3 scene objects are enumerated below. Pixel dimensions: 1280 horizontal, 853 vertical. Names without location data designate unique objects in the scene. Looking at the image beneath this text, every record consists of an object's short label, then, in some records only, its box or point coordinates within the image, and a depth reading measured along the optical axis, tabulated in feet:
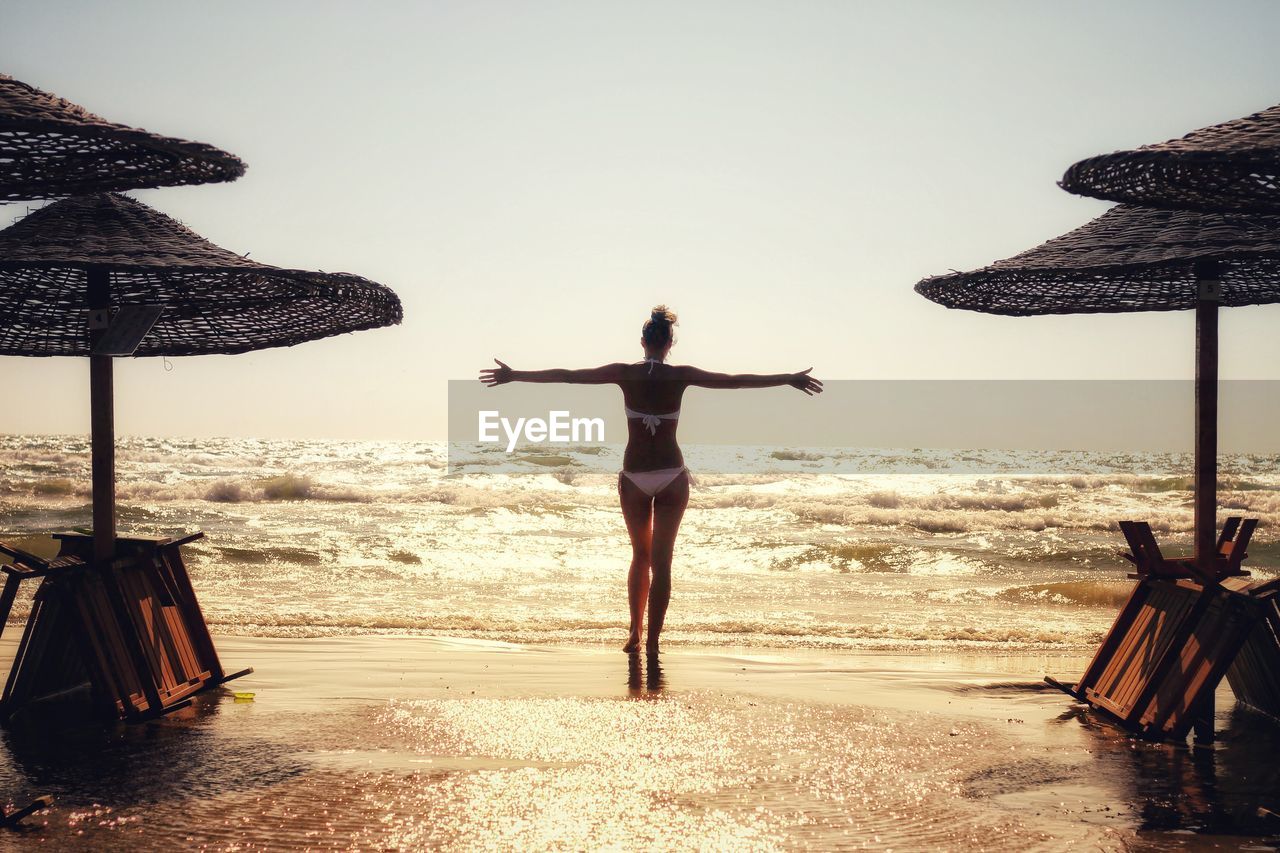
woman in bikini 20.77
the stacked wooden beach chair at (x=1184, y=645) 14.79
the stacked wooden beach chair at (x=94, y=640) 15.67
